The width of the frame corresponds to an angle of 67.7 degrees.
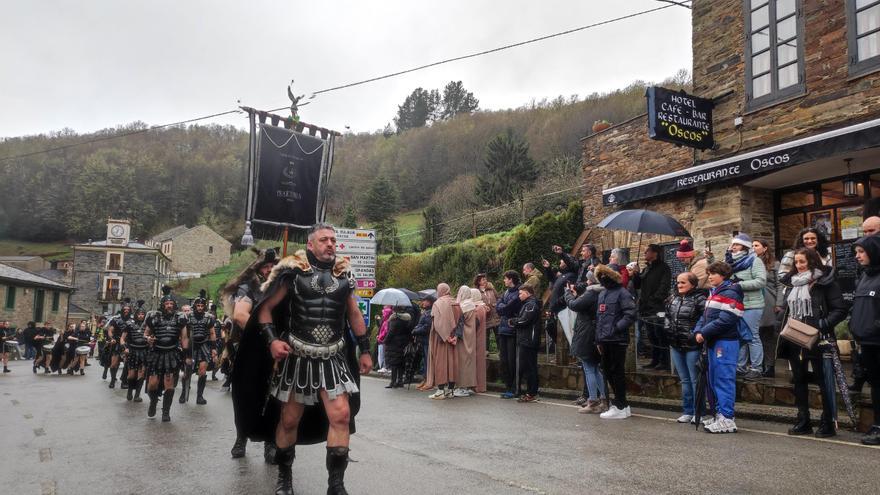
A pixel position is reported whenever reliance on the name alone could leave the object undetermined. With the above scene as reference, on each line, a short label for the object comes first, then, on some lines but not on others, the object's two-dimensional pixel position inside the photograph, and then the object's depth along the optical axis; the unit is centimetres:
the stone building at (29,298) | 4250
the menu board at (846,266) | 1078
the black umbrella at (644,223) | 1020
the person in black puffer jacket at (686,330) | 792
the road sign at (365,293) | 1827
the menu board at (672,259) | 1354
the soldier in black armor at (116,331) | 1512
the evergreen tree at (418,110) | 9825
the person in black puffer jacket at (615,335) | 841
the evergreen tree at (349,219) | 4697
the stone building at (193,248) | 8569
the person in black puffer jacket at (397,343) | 1366
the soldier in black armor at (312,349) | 466
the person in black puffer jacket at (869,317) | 629
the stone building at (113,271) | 6881
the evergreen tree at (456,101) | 9362
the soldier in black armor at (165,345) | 931
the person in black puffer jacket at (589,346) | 909
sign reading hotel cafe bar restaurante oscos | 1228
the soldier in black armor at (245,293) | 607
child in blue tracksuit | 719
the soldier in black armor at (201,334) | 1159
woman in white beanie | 855
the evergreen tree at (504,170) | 4084
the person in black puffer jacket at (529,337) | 1052
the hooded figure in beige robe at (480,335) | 1231
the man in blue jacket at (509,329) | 1103
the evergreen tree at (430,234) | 3197
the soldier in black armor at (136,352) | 1094
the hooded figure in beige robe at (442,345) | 1177
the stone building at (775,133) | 1061
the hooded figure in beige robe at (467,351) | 1195
